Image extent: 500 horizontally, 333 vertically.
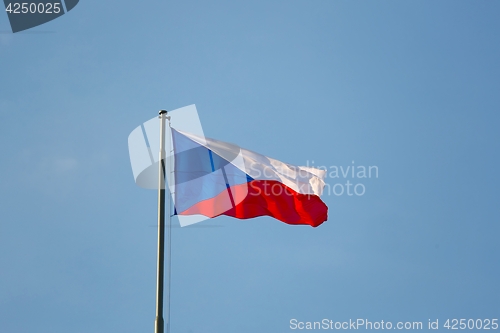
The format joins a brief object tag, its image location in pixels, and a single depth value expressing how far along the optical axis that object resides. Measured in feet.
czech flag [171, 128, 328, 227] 90.94
